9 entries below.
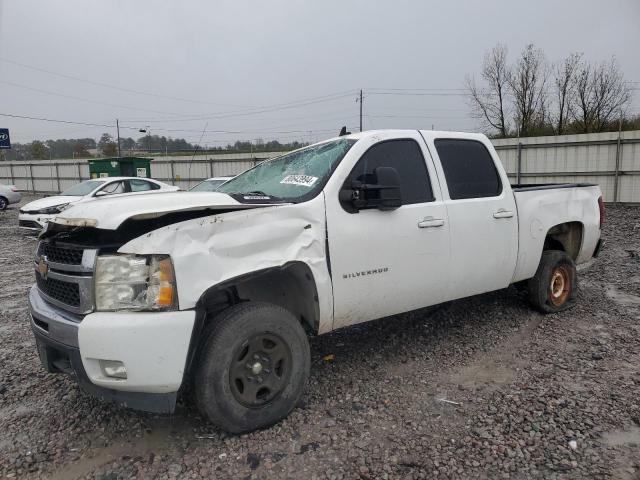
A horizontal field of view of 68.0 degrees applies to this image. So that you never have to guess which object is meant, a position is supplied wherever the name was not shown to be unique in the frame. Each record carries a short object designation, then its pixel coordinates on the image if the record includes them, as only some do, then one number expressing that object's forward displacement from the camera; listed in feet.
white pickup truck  8.52
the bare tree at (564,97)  100.75
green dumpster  63.46
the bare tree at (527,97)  104.29
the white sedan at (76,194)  36.14
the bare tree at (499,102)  108.78
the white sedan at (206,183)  26.49
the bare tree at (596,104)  95.04
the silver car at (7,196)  60.23
